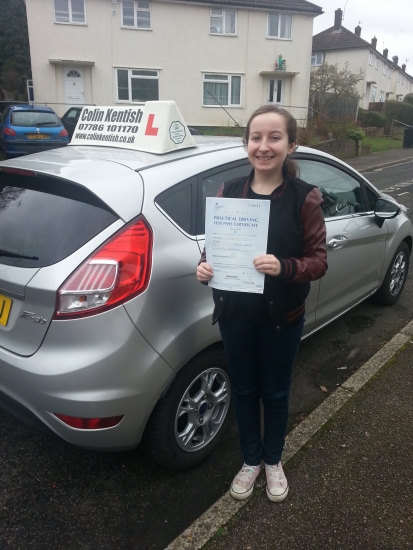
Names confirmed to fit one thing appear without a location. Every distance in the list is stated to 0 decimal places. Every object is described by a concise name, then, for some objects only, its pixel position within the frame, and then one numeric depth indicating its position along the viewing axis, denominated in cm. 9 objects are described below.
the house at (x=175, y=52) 2194
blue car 1384
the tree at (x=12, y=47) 3309
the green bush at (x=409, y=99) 4082
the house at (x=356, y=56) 4084
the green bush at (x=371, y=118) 3183
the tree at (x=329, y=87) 2633
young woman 199
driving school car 201
